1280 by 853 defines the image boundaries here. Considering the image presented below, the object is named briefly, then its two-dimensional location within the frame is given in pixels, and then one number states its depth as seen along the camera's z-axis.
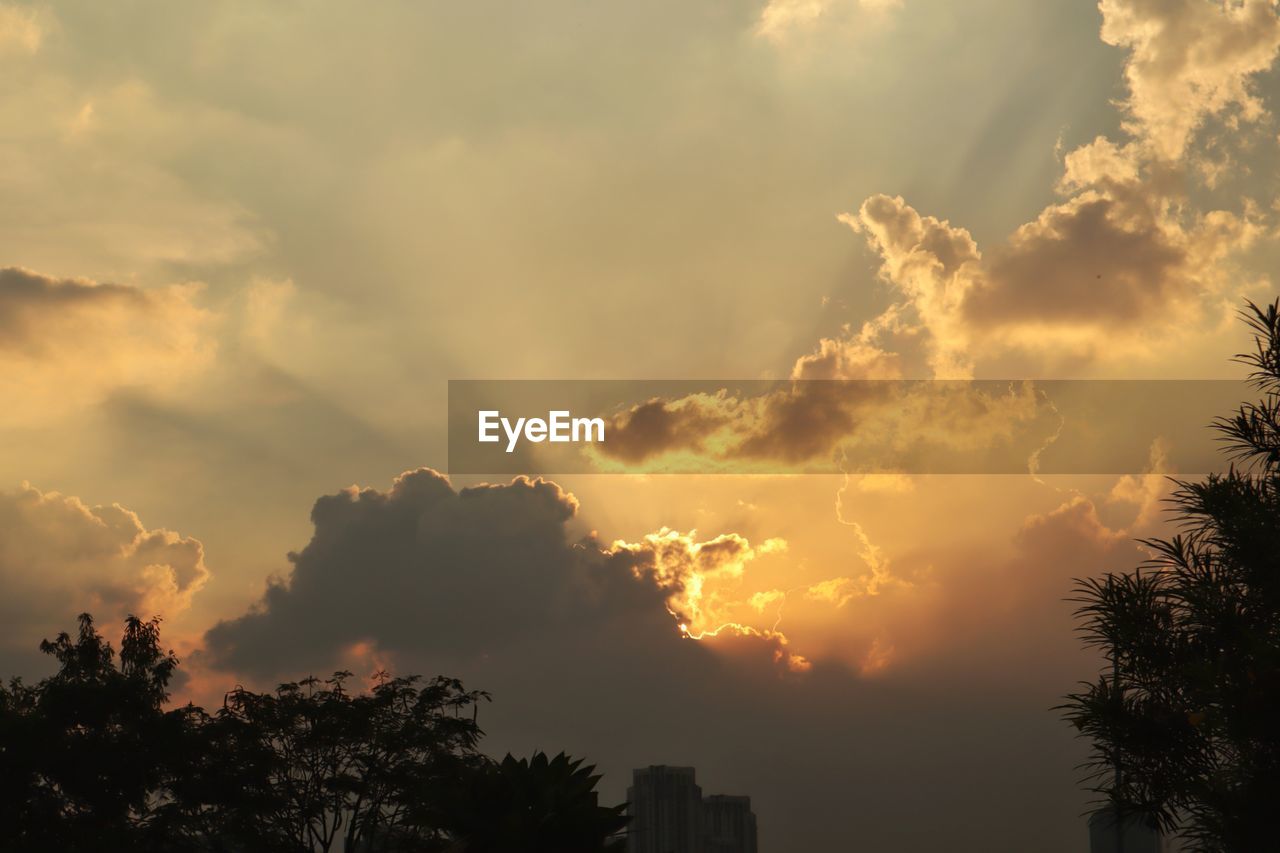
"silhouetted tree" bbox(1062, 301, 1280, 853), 27.66
